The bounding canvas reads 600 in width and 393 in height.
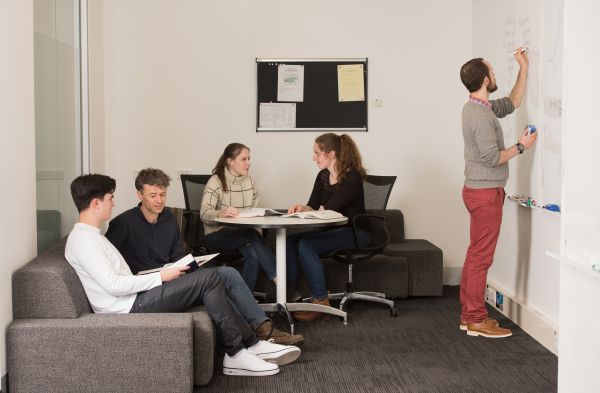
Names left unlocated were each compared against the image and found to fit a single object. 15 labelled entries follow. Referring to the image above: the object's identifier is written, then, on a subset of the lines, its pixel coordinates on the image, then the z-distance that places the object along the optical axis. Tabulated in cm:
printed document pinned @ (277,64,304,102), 646
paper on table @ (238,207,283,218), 510
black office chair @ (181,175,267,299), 544
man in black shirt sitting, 432
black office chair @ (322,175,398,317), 537
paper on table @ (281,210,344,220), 498
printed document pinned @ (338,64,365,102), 648
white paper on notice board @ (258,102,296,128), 647
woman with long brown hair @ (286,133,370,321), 536
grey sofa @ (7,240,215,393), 353
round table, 480
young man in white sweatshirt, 375
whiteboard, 438
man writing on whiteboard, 462
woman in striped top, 535
